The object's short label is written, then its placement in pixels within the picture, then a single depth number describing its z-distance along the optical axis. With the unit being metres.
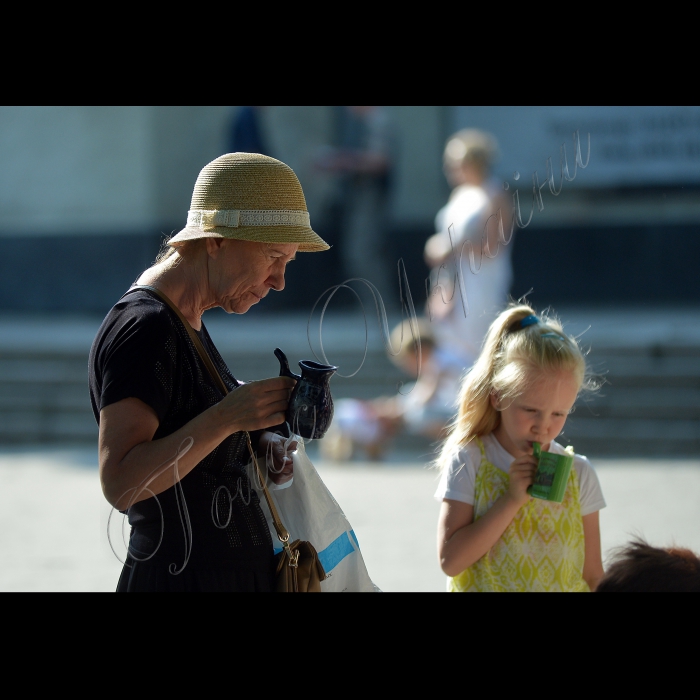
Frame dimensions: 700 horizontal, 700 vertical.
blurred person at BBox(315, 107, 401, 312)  20.06
